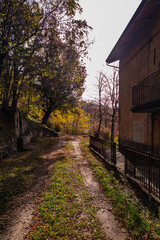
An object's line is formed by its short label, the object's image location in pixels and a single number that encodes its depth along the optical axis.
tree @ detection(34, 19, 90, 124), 8.06
